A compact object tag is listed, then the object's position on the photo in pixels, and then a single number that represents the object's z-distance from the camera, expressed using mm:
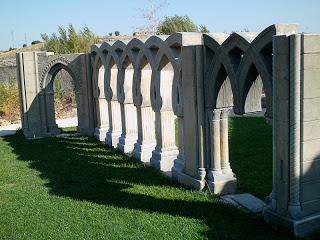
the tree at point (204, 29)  39150
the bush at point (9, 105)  20812
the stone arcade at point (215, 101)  6090
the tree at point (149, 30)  34062
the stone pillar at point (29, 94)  15586
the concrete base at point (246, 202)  7434
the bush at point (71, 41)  27922
